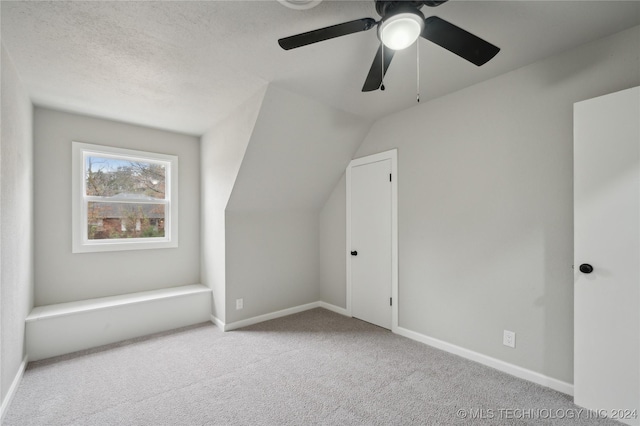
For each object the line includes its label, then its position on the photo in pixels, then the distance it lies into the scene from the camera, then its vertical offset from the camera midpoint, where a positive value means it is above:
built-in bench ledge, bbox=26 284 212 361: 2.74 -1.09
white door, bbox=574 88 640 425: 1.81 -0.27
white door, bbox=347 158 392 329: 3.39 -0.35
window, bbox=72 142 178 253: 3.31 +0.18
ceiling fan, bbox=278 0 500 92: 1.36 +0.89
